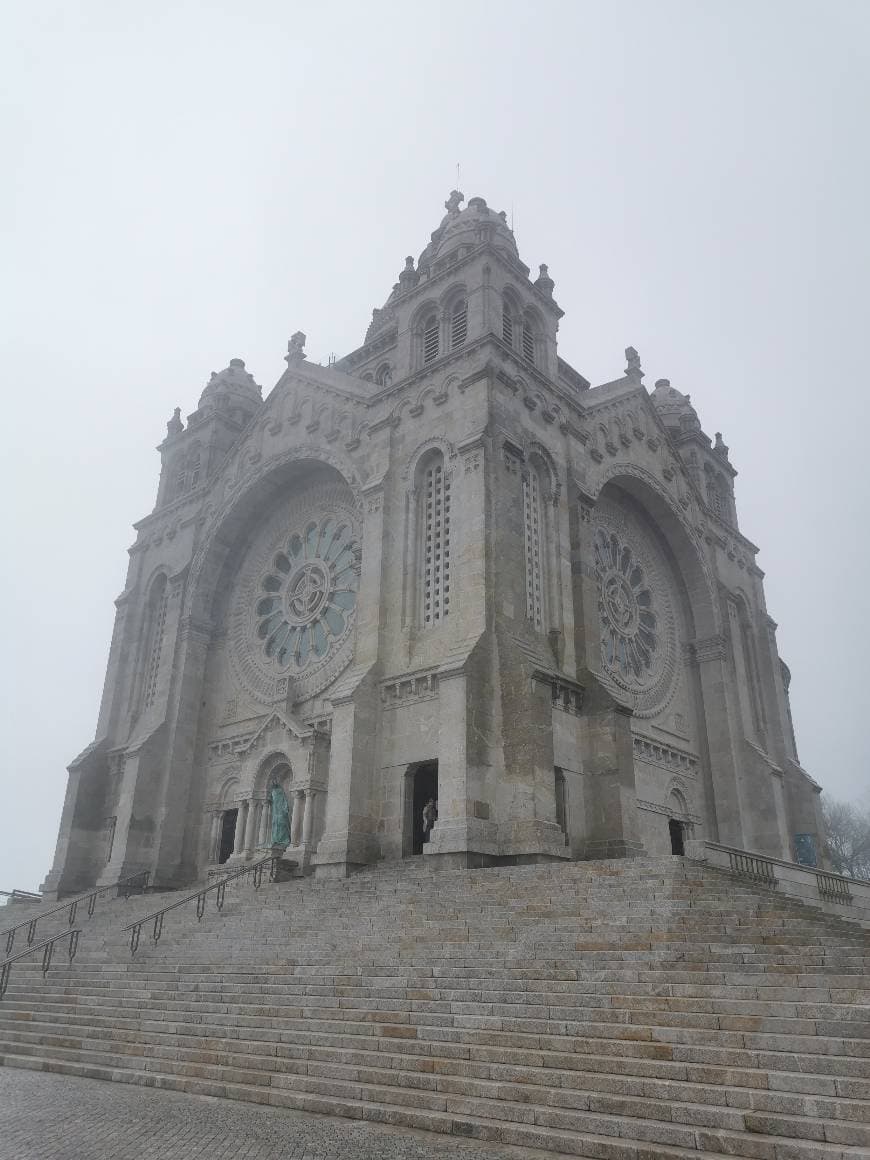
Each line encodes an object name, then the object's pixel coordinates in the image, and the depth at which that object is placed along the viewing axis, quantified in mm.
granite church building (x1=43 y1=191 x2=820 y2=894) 19734
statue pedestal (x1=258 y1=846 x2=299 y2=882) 20391
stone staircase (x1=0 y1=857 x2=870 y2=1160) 6793
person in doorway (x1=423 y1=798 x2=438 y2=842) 19500
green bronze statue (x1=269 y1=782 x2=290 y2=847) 21627
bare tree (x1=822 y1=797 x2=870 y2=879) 55500
